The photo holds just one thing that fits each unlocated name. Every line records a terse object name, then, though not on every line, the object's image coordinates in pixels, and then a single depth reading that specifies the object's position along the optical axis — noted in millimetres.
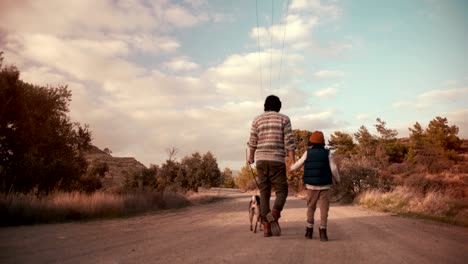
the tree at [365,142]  53728
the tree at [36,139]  13492
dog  6592
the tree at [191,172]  43103
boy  5777
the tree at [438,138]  48656
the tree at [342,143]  67500
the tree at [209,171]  46969
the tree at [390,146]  52294
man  6203
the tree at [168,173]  36684
